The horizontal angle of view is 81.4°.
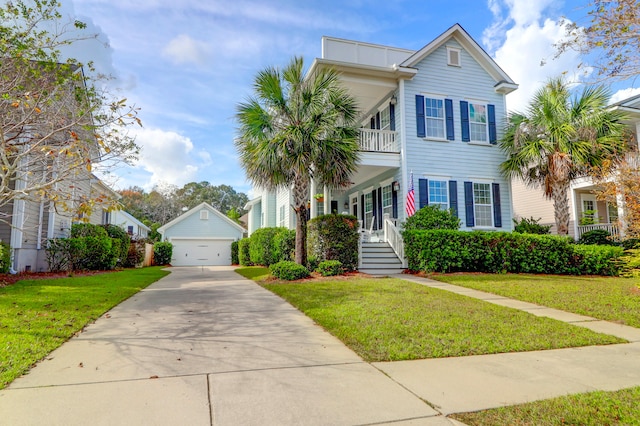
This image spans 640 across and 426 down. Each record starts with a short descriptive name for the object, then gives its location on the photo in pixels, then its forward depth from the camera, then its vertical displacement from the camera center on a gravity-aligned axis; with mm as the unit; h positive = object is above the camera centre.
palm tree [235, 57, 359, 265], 10867 +3398
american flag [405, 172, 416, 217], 13312 +1519
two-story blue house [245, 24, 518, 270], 14391 +4947
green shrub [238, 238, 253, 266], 22962 -238
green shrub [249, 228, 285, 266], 17109 +56
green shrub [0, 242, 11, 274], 9938 -190
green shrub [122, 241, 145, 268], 19875 -304
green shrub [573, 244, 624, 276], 12062 -477
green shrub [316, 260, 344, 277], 10997 -614
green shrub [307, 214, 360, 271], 11797 +230
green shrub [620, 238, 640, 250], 13398 +35
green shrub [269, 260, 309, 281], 10578 -674
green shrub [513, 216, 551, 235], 14516 +669
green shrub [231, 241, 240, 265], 27067 -380
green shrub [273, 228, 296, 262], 13750 +136
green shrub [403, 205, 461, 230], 12906 +916
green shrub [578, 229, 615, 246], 14852 +256
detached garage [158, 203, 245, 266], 27438 +864
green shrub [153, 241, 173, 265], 25266 -259
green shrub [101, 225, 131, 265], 16406 +503
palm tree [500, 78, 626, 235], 13242 +3921
